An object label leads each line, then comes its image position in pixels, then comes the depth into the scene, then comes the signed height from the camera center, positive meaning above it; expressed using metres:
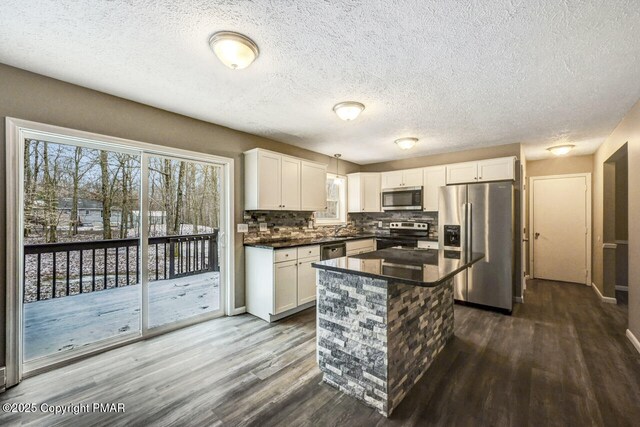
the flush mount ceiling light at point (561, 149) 4.40 +1.03
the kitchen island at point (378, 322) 1.87 -0.80
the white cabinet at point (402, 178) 5.03 +0.65
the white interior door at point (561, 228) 5.20 -0.27
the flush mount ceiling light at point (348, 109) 2.76 +1.04
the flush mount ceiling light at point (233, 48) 1.76 +1.07
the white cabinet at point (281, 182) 3.66 +0.45
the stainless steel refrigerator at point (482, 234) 3.79 -0.30
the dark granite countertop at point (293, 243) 3.52 -0.40
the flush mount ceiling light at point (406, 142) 3.90 +1.00
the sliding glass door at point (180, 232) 3.39 -0.25
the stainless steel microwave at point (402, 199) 4.97 +0.27
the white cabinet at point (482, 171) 4.08 +0.66
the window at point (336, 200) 5.45 +0.28
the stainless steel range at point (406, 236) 4.84 -0.41
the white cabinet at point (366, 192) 5.52 +0.43
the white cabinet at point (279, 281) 3.43 -0.86
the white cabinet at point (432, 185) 4.75 +0.50
